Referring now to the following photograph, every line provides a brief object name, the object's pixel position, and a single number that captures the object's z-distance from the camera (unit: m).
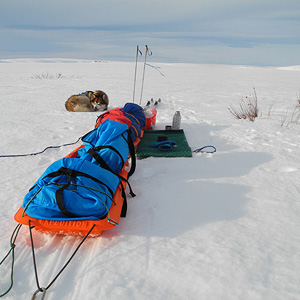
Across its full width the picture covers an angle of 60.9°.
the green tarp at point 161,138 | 3.26
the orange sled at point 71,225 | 1.72
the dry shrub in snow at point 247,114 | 5.01
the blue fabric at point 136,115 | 3.76
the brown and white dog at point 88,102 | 5.66
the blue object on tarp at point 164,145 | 3.41
